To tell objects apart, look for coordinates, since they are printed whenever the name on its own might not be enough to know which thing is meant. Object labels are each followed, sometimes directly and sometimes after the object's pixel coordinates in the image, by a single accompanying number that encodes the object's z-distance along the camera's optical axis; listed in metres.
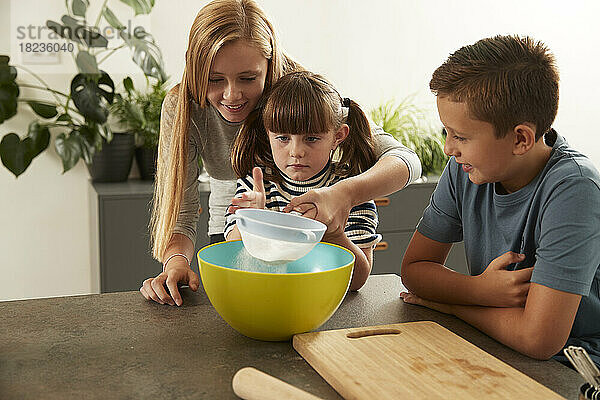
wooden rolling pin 0.85
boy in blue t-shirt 1.13
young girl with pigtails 1.48
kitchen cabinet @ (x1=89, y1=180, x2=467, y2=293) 3.05
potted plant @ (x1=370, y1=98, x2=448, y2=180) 3.60
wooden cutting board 0.92
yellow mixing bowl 1.07
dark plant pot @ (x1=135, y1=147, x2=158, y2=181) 3.32
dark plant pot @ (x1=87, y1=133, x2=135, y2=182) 3.26
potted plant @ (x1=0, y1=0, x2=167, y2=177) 3.17
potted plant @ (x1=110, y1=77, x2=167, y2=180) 3.30
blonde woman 1.55
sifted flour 1.20
